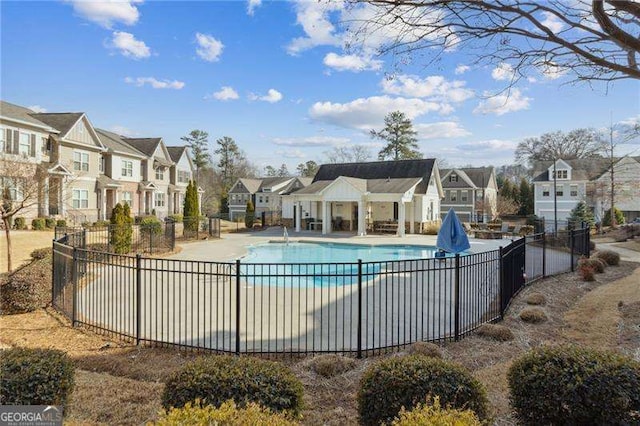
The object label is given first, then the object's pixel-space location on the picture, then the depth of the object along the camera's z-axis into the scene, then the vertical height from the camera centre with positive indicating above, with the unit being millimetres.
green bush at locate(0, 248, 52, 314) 8156 -1827
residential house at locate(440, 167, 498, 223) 46366 +1993
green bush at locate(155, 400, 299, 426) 2449 -1397
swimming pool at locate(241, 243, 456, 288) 19906 -2561
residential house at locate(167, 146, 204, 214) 43500 +4060
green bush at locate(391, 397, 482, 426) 2459 -1425
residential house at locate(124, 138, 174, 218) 38406 +3435
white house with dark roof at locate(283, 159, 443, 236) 29281 +889
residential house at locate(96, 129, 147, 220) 32469 +3215
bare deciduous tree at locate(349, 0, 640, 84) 5133 +2716
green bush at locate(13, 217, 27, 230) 21859 -824
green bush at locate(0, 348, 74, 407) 3377 -1573
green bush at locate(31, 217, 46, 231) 22500 -913
